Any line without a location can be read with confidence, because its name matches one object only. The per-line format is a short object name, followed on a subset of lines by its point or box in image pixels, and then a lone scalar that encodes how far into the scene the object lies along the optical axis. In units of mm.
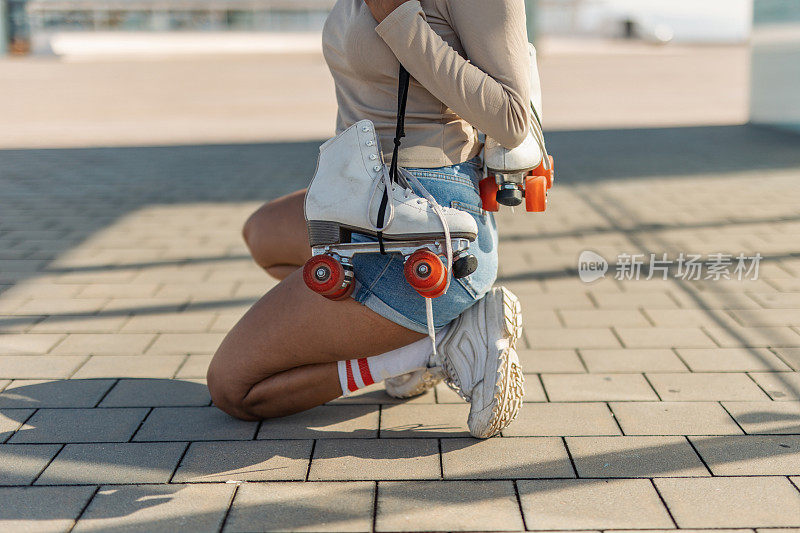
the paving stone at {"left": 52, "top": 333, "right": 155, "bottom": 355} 3227
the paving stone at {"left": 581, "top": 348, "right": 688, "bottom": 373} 3014
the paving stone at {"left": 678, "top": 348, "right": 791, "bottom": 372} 2994
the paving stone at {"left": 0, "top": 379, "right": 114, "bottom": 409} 2744
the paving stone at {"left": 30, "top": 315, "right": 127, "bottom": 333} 3475
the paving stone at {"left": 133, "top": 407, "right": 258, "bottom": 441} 2492
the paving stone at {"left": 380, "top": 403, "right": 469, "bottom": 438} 2508
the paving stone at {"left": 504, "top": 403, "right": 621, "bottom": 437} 2512
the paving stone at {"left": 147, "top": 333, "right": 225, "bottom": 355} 3246
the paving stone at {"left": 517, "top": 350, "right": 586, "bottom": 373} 3035
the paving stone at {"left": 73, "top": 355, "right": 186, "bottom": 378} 2994
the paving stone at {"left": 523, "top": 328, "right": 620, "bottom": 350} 3277
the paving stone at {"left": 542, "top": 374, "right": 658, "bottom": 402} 2768
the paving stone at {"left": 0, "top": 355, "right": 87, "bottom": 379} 2986
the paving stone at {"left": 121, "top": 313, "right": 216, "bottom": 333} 3488
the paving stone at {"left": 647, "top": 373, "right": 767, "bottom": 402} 2746
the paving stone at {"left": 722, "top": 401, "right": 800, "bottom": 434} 2500
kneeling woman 2156
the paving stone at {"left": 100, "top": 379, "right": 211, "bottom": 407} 2748
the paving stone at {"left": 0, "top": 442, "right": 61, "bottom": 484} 2242
